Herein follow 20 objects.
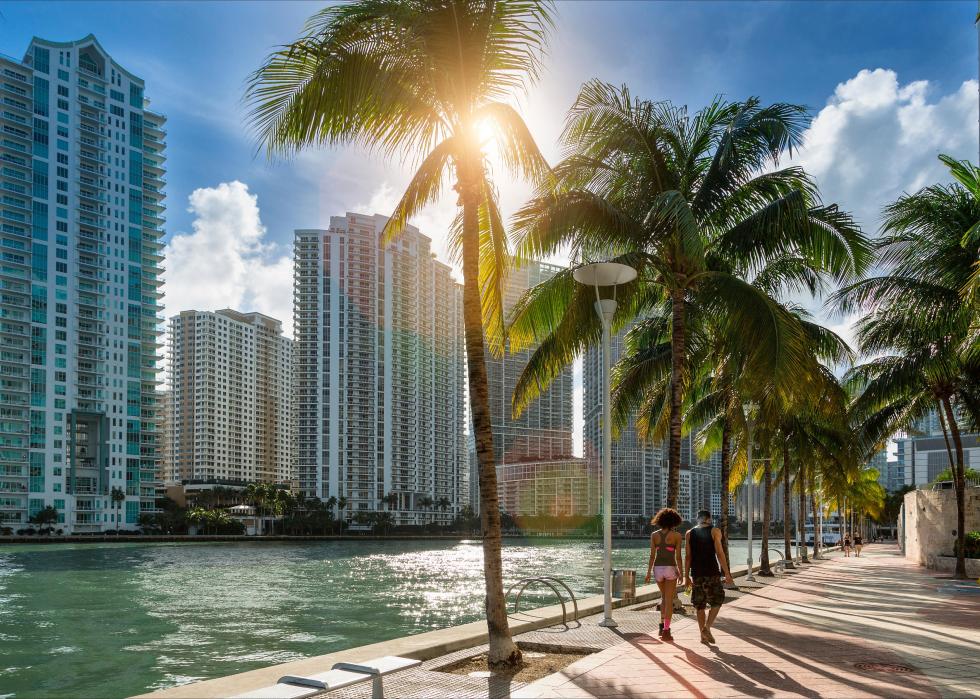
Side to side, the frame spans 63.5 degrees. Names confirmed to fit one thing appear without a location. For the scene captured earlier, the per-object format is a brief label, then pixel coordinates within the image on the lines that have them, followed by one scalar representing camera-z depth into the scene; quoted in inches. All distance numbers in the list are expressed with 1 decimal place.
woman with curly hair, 414.3
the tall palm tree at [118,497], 4569.4
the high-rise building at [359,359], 5595.5
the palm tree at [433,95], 363.6
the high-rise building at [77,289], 4439.0
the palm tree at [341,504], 5463.1
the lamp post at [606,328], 483.5
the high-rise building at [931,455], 3319.4
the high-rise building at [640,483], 6053.2
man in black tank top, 402.3
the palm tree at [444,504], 6049.7
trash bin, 620.1
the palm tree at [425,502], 5905.5
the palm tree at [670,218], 537.0
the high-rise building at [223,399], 6865.2
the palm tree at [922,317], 725.3
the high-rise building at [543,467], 5684.1
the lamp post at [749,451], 945.5
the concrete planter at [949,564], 992.2
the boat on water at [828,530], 4355.3
